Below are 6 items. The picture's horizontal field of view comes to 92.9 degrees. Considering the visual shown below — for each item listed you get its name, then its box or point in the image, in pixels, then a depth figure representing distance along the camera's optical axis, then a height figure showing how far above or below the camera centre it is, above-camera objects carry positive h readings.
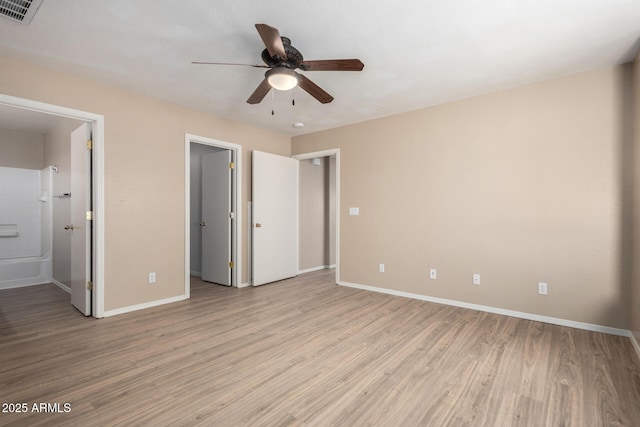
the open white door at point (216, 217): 4.61 -0.04
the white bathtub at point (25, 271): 4.54 -0.87
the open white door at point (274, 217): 4.66 -0.05
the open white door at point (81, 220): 3.23 -0.05
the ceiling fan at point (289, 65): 2.19 +1.10
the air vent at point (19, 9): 1.98 +1.38
